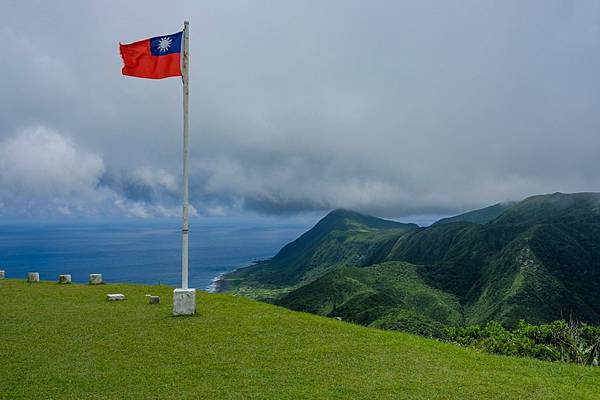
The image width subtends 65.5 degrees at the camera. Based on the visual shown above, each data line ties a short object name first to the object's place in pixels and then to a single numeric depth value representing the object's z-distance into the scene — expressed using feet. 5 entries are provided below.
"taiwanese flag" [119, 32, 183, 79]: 57.84
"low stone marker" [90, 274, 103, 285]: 84.89
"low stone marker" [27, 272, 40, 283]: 84.89
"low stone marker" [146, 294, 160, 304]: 63.82
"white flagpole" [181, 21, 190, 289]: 59.06
